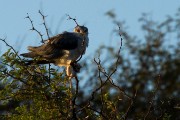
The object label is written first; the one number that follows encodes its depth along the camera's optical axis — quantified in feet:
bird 44.19
